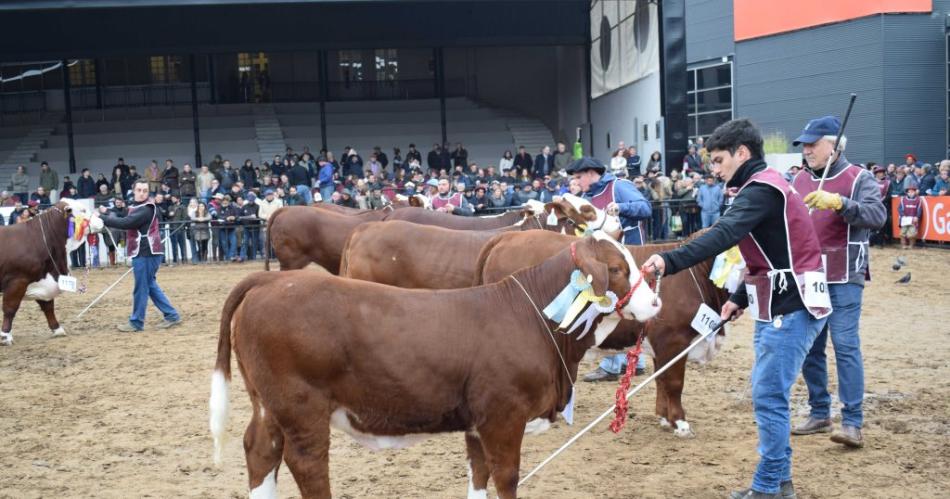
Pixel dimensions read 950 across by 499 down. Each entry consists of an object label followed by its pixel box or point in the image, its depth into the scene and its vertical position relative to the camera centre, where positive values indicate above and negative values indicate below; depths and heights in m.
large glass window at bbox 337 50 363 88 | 41.22 +5.10
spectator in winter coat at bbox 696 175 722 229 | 21.75 -0.67
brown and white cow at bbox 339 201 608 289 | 9.19 -0.71
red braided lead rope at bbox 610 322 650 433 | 5.75 -1.39
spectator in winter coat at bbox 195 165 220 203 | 27.98 +0.21
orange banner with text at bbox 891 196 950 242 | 19.78 -1.17
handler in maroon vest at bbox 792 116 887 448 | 6.84 -0.65
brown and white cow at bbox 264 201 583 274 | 12.56 -0.65
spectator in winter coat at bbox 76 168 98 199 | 28.12 +0.17
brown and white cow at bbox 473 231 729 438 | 7.57 -1.11
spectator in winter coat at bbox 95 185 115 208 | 26.11 -0.17
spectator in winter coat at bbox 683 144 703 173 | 25.58 +0.30
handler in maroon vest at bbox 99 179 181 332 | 12.62 -0.75
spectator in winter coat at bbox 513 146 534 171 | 30.72 +0.57
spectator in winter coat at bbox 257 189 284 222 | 22.55 -0.43
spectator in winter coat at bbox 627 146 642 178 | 25.77 +0.32
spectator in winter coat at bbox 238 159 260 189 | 28.34 +0.35
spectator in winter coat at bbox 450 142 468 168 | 32.06 +0.80
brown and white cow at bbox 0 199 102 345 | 12.12 -0.82
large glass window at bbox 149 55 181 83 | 40.03 +5.11
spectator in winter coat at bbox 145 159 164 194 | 28.33 +0.42
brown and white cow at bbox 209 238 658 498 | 5.03 -0.98
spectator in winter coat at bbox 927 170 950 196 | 20.39 -0.45
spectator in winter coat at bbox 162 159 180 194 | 28.58 +0.40
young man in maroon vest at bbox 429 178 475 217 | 16.55 -0.40
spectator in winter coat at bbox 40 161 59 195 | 29.12 +0.43
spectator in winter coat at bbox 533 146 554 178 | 29.69 +0.43
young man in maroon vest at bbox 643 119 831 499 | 5.54 -0.61
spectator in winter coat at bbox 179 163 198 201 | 26.98 +0.16
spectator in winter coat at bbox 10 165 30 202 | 28.89 +0.36
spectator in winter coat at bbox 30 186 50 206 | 25.70 -0.10
